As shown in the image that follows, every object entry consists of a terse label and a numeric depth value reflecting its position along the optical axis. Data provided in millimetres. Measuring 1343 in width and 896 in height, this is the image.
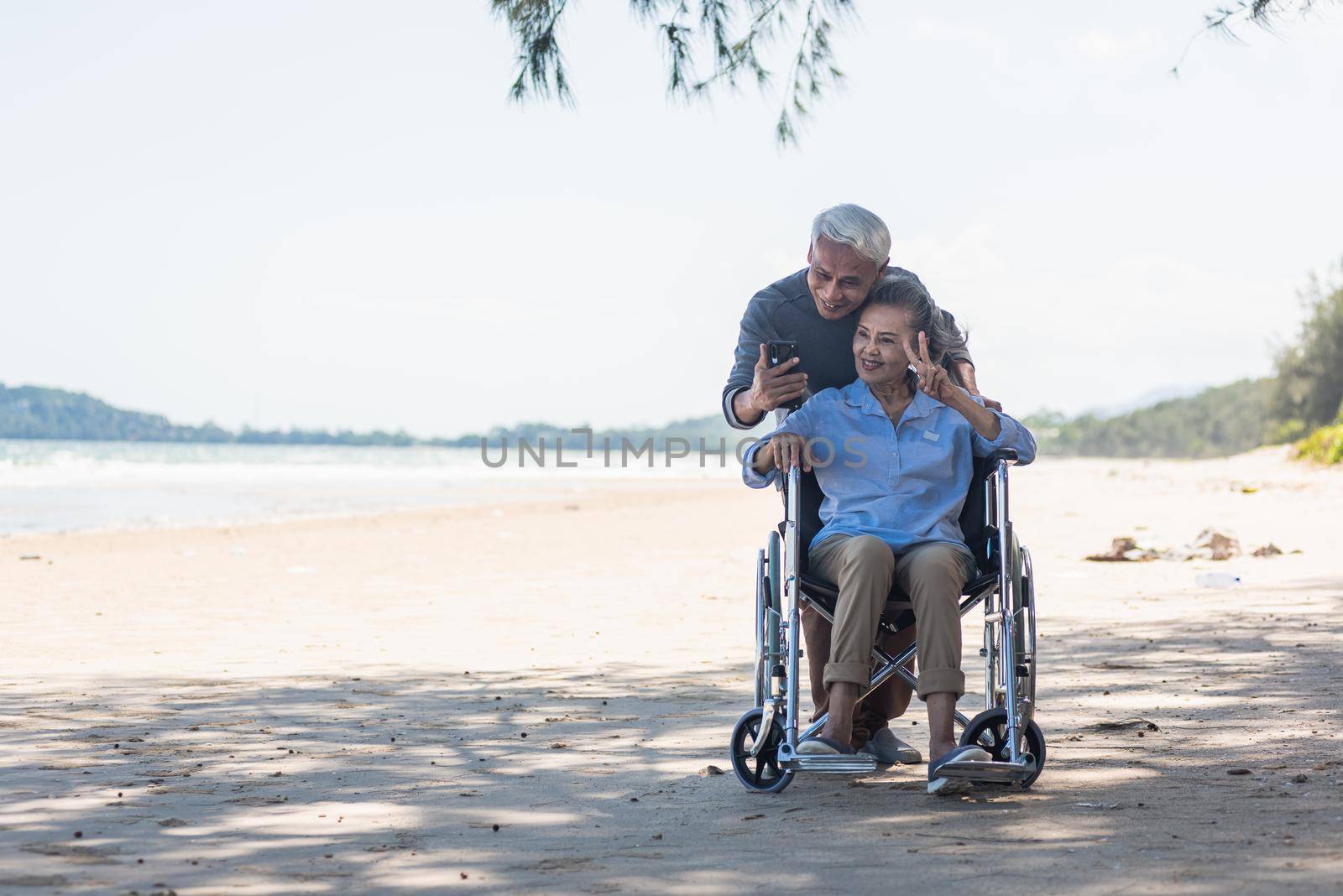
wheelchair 6949
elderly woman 6945
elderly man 7520
